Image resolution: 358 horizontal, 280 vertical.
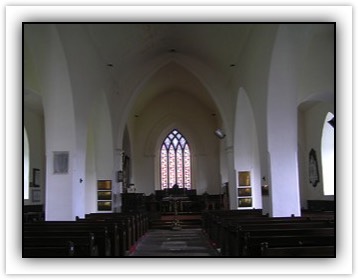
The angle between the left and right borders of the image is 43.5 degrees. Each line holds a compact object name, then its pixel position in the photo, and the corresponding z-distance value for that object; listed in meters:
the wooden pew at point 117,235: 7.36
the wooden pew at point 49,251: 4.71
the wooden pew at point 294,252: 4.60
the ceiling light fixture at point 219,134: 17.51
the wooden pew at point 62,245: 4.80
